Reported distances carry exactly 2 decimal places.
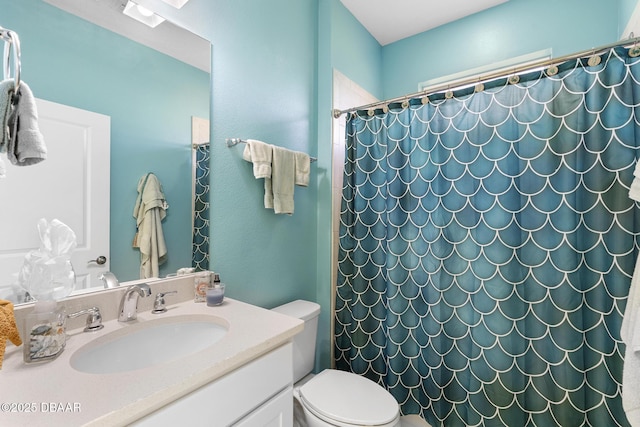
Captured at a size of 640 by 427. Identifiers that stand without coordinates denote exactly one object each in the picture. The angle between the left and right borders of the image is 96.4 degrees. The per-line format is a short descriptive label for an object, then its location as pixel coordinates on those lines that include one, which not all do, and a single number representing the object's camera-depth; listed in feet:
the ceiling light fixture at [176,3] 3.73
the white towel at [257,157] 4.53
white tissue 2.63
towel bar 4.40
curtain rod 3.61
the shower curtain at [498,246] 3.76
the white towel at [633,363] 2.99
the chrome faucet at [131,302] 3.22
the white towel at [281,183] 4.85
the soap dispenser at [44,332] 2.30
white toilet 3.79
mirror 2.82
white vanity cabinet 2.16
